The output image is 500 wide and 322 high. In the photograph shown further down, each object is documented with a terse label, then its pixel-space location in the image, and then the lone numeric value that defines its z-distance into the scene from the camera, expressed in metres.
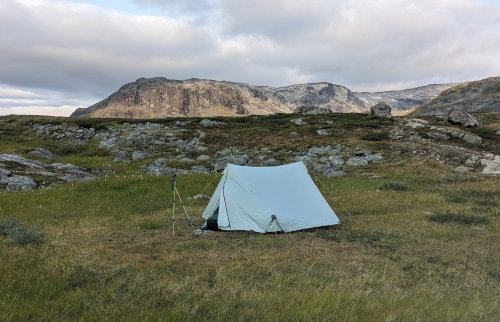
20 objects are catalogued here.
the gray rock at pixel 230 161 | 28.99
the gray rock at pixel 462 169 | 24.80
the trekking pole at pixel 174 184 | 11.39
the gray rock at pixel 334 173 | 25.57
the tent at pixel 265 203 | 12.43
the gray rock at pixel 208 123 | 46.91
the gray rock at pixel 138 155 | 33.50
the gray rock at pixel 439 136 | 35.18
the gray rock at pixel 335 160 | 28.89
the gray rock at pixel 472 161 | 26.48
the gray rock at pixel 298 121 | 46.33
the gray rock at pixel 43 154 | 32.96
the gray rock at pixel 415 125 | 39.32
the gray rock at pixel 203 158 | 31.92
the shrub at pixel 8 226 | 10.54
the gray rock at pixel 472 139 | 33.38
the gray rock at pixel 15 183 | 20.73
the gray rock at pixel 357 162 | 28.49
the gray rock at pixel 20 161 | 26.38
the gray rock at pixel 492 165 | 24.66
